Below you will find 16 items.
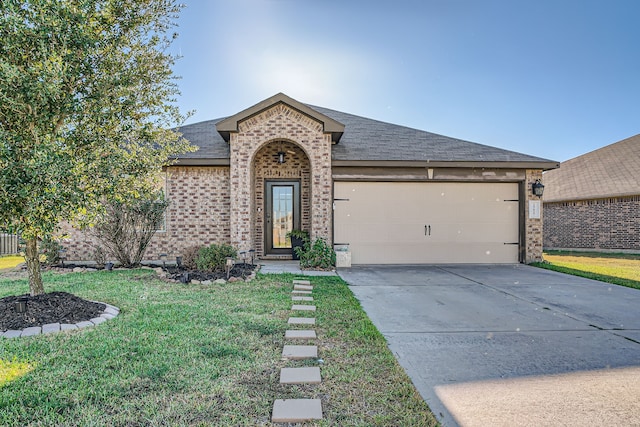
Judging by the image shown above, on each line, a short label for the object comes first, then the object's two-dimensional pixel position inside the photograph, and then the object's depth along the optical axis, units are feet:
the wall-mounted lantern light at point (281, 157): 33.40
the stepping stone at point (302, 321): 13.21
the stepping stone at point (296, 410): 6.93
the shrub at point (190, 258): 24.49
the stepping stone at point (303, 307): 15.27
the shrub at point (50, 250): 26.84
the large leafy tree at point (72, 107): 11.98
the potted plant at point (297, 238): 31.94
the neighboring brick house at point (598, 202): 45.96
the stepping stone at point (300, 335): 11.60
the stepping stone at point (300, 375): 8.52
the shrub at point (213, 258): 23.61
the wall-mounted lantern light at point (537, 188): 31.65
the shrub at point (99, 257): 26.96
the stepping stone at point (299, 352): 10.01
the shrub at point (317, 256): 27.86
